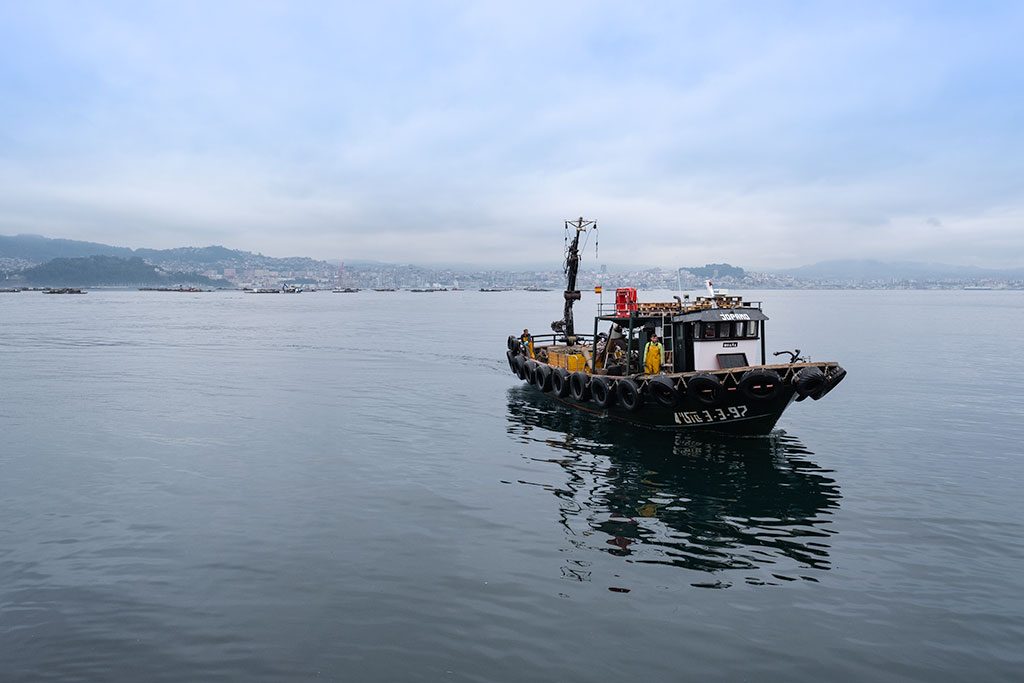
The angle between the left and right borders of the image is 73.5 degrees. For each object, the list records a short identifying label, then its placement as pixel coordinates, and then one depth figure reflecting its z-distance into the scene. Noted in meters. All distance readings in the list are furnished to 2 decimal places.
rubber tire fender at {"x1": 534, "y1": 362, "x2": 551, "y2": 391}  30.70
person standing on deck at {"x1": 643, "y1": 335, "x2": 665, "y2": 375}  23.70
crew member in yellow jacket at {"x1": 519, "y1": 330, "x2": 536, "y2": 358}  35.50
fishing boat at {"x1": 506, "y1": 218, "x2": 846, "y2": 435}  21.23
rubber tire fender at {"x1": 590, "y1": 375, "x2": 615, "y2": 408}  24.83
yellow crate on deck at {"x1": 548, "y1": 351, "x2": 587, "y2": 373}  29.05
